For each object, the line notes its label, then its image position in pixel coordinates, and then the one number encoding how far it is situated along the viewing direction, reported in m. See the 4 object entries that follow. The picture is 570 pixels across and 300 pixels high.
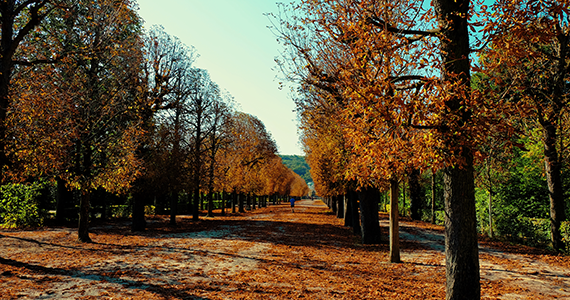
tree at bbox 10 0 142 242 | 9.30
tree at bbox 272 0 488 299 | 4.71
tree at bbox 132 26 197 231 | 16.44
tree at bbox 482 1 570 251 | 11.63
